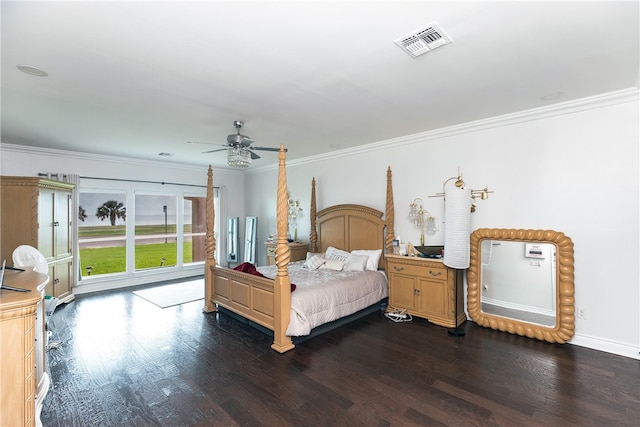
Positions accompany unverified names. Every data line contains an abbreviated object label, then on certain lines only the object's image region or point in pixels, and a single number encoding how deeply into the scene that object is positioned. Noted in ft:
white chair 9.72
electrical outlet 11.45
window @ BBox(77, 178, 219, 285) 20.59
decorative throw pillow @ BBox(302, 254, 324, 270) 17.02
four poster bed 11.49
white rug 17.69
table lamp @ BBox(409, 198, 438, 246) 15.43
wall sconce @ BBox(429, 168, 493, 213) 13.75
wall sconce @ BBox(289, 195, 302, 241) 22.79
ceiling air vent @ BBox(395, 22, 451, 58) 6.88
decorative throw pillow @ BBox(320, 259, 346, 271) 16.54
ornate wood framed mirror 11.60
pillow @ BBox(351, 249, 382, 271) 16.48
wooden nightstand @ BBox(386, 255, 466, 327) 13.42
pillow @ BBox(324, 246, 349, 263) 17.17
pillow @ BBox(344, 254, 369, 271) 16.14
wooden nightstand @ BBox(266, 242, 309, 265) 20.52
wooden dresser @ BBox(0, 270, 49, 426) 5.27
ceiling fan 12.30
